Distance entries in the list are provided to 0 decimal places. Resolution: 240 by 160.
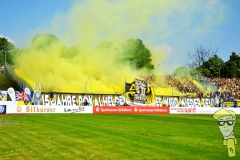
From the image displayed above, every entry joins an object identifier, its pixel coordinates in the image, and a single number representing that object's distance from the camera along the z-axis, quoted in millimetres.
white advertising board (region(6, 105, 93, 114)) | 39978
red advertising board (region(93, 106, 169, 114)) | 47600
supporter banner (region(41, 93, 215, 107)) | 51938
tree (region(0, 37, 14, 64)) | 102125
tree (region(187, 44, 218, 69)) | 126188
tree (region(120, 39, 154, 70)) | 97500
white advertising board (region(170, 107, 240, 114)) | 52434
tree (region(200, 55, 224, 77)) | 114312
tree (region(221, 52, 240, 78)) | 109638
